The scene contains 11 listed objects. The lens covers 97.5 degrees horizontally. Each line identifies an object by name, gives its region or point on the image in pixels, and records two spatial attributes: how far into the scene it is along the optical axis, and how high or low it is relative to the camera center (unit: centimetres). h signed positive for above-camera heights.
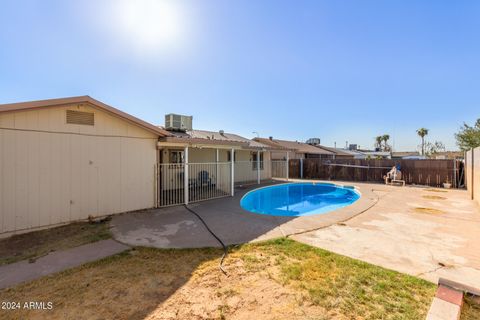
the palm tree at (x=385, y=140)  5888 +596
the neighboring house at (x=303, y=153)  2395 +105
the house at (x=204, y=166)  997 -33
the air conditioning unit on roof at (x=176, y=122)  1397 +263
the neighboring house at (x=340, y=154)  3342 +109
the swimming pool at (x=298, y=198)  1109 -243
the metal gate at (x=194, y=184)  967 -135
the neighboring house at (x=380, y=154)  3531 +102
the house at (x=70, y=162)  604 -2
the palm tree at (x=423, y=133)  4872 +649
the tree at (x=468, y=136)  2311 +279
